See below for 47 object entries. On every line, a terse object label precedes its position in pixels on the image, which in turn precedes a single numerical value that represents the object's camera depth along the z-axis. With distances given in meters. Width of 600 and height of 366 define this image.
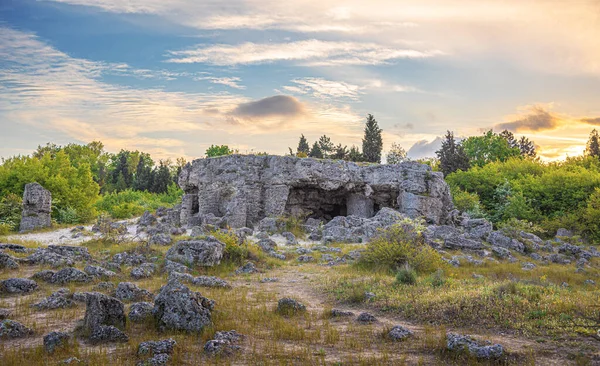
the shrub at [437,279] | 10.77
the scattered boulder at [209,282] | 11.29
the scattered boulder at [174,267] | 12.87
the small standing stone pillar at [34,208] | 23.80
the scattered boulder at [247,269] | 13.88
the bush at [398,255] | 13.59
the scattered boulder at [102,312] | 6.96
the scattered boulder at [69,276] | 10.90
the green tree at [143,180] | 57.44
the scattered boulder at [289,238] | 20.58
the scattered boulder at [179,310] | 7.31
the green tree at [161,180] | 57.06
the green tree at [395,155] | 55.62
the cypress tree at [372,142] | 49.03
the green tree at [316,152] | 55.03
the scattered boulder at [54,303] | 8.57
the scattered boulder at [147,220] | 26.61
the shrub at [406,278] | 11.01
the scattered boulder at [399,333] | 6.89
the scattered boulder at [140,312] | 7.72
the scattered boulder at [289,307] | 8.66
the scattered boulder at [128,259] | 13.84
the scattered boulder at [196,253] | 13.78
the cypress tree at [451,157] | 47.62
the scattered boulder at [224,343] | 6.30
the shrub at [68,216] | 27.88
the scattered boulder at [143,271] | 12.17
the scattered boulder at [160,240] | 17.48
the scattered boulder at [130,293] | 9.48
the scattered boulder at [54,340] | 6.15
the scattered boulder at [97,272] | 11.48
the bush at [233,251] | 14.92
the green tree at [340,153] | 47.44
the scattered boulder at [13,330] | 6.73
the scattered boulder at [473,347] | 5.91
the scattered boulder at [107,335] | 6.63
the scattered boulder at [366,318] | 8.06
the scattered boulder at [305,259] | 16.34
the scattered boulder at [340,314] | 8.54
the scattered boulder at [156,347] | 6.14
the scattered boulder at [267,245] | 17.66
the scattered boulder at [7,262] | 11.99
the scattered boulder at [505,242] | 20.41
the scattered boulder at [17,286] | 9.76
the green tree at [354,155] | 47.23
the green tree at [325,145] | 57.38
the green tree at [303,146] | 59.59
